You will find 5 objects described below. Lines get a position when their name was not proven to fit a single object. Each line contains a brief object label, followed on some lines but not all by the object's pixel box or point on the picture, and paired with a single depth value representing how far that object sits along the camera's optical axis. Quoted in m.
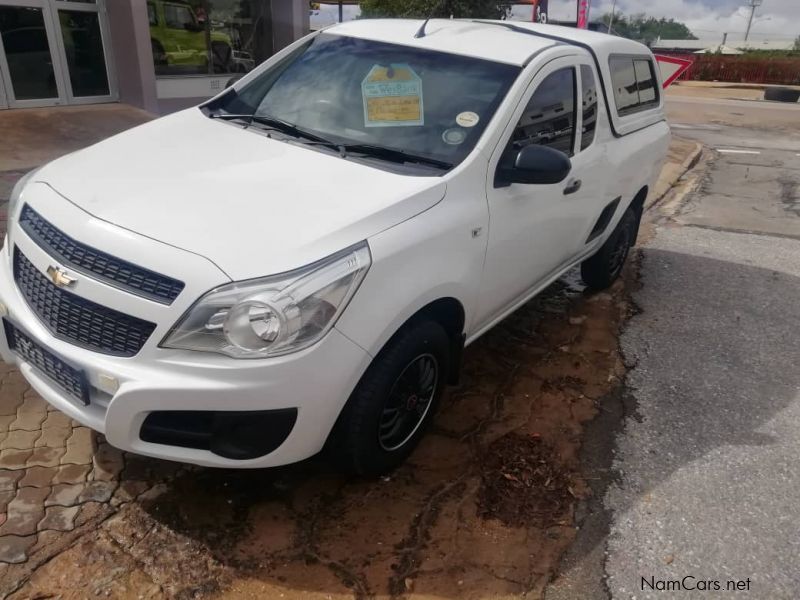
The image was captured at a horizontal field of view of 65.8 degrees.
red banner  15.60
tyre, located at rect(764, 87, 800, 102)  25.95
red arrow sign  6.62
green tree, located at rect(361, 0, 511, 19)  15.56
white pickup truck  2.05
